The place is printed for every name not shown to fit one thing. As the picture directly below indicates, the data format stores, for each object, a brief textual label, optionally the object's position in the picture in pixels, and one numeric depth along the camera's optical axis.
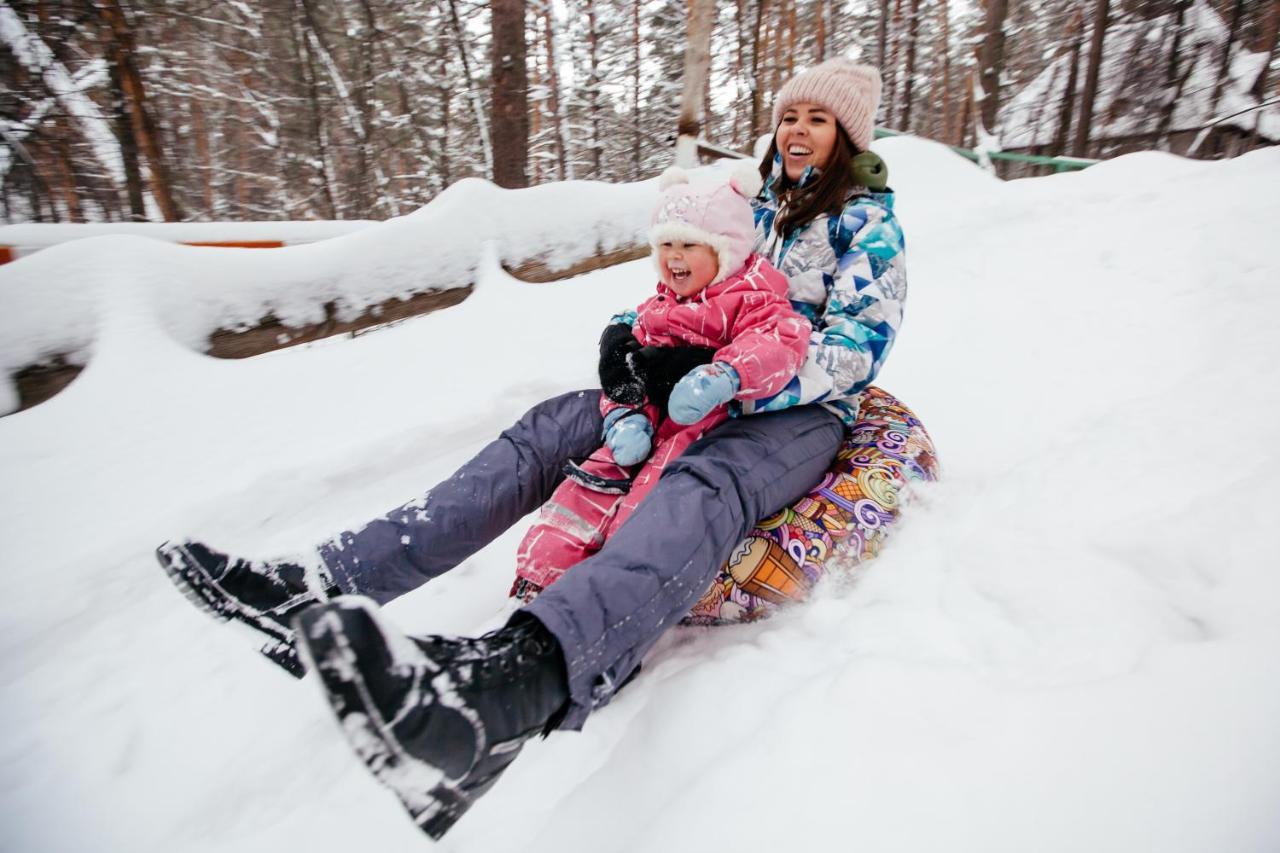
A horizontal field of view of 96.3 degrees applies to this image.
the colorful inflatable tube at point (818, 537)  1.45
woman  0.81
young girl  1.48
